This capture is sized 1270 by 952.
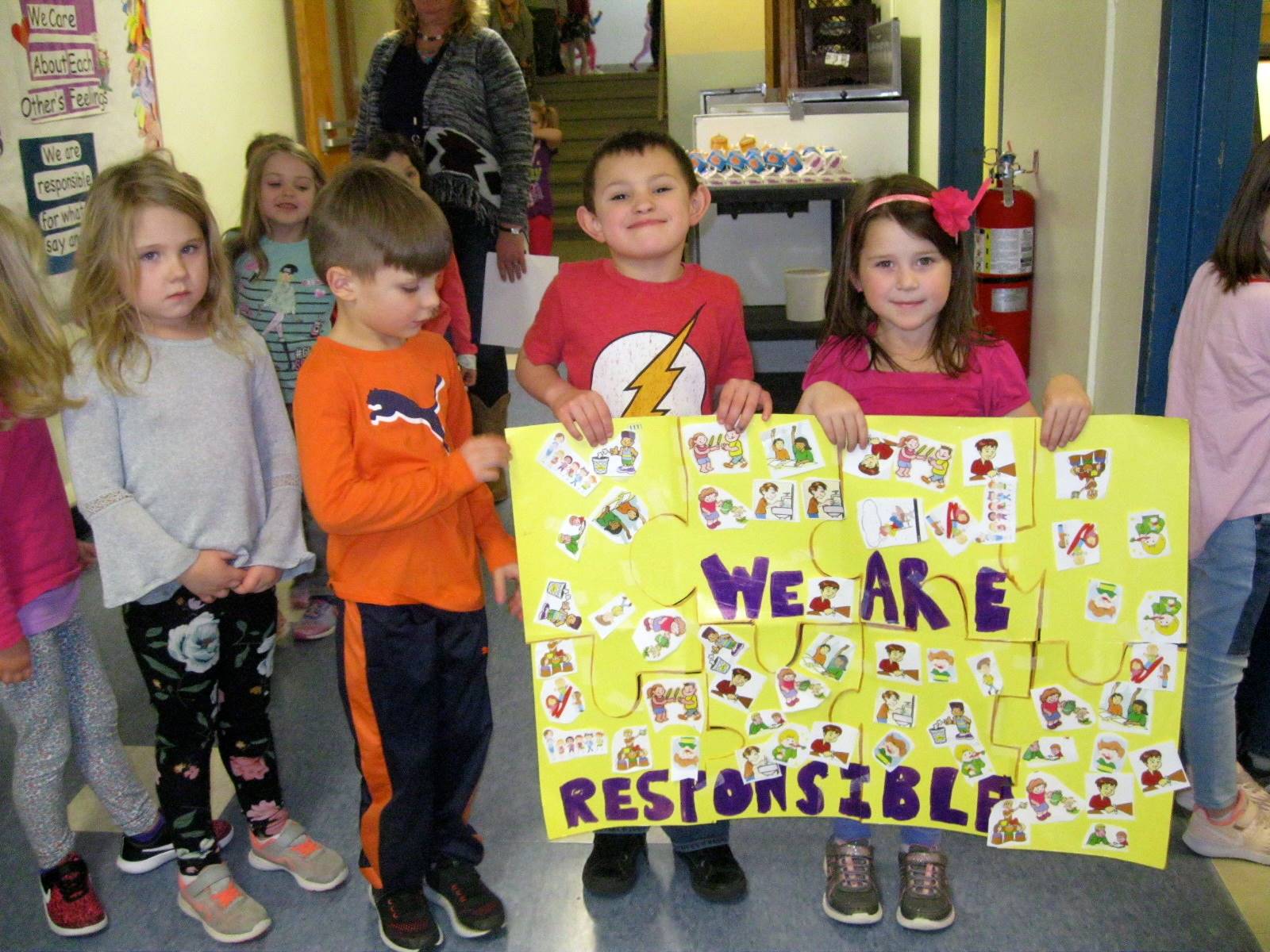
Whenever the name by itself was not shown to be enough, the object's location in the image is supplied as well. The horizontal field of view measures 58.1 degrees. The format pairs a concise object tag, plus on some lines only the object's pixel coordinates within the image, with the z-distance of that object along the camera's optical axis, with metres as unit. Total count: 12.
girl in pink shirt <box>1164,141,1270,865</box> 1.68
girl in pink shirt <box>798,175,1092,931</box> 1.64
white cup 3.99
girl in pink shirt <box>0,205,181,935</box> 1.58
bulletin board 3.33
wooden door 5.74
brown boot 3.63
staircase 9.22
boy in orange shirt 1.53
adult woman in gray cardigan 3.02
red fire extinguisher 3.23
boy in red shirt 1.70
